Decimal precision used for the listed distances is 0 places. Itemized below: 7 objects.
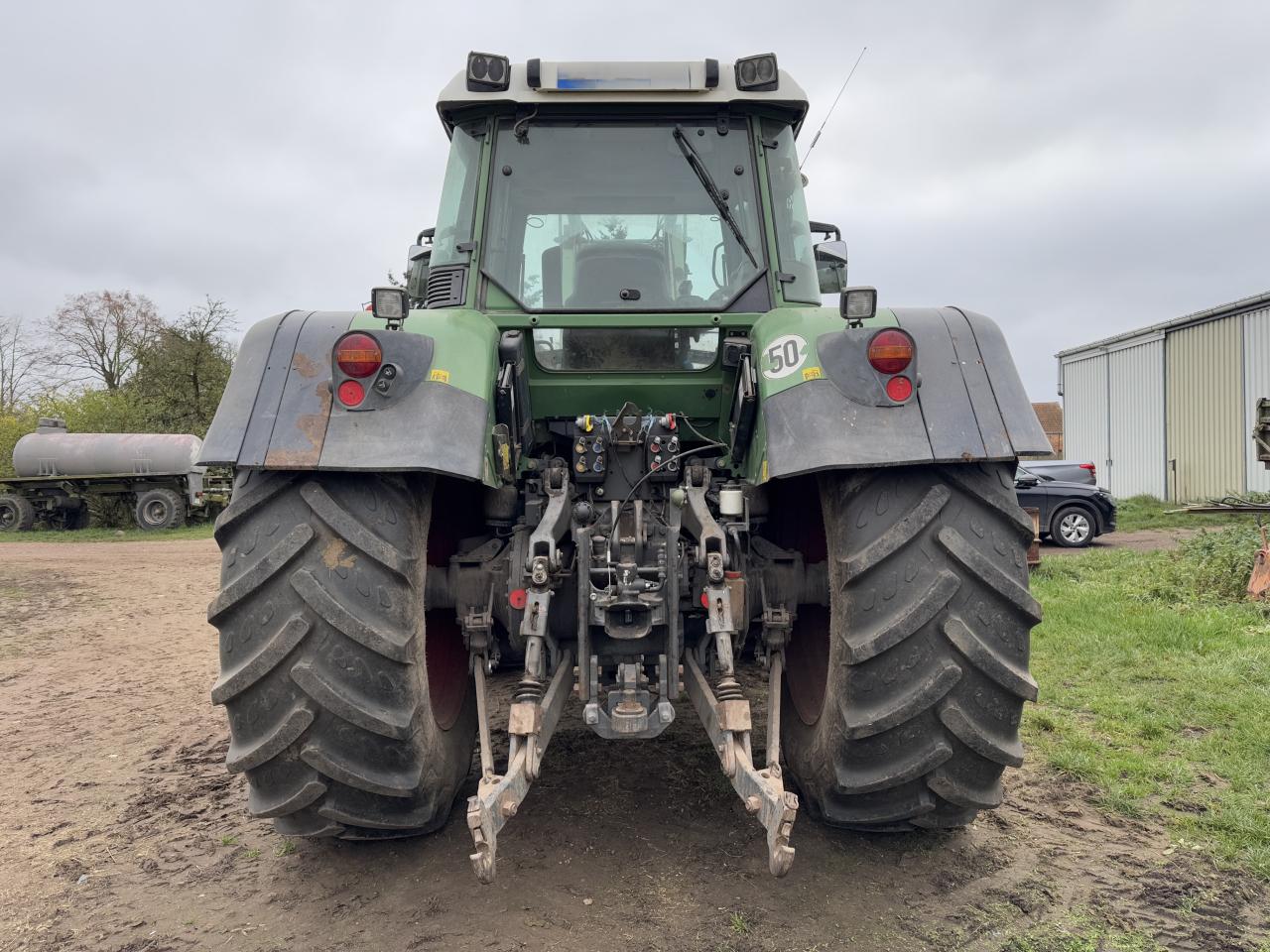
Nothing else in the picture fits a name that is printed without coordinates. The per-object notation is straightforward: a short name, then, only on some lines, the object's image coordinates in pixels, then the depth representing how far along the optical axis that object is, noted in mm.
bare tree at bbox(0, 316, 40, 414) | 33591
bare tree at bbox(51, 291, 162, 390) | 32250
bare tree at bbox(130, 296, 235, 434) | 27750
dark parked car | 13969
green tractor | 2578
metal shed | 19609
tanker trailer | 21359
